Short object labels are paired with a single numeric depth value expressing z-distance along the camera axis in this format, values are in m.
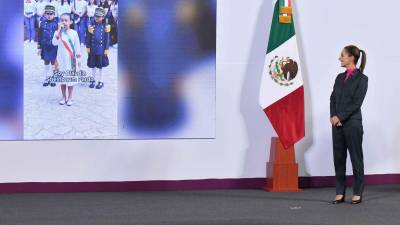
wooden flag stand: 14.14
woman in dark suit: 12.29
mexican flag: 14.01
